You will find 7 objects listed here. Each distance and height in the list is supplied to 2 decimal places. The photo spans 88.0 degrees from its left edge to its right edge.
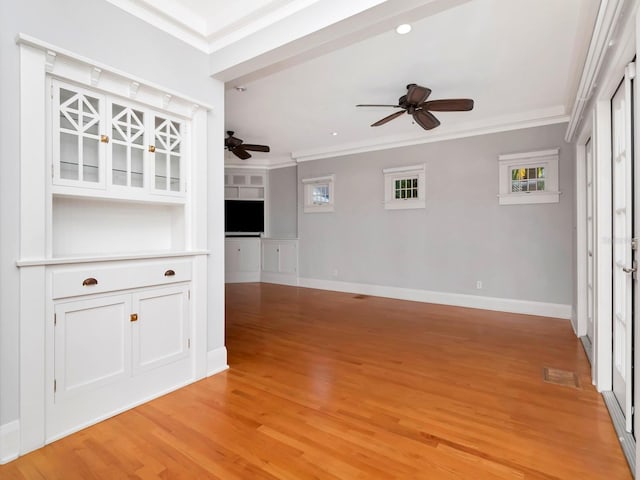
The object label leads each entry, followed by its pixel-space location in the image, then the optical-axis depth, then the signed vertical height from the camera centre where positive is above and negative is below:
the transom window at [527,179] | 4.74 +0.88
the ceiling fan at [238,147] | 5.23 +1.52
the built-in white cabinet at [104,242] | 1.83 -0.01
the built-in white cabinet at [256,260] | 7.64 -0.46
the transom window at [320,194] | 7.05 +0.99
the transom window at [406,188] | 5.83 +0.93
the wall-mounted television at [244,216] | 7.83 +0.58
